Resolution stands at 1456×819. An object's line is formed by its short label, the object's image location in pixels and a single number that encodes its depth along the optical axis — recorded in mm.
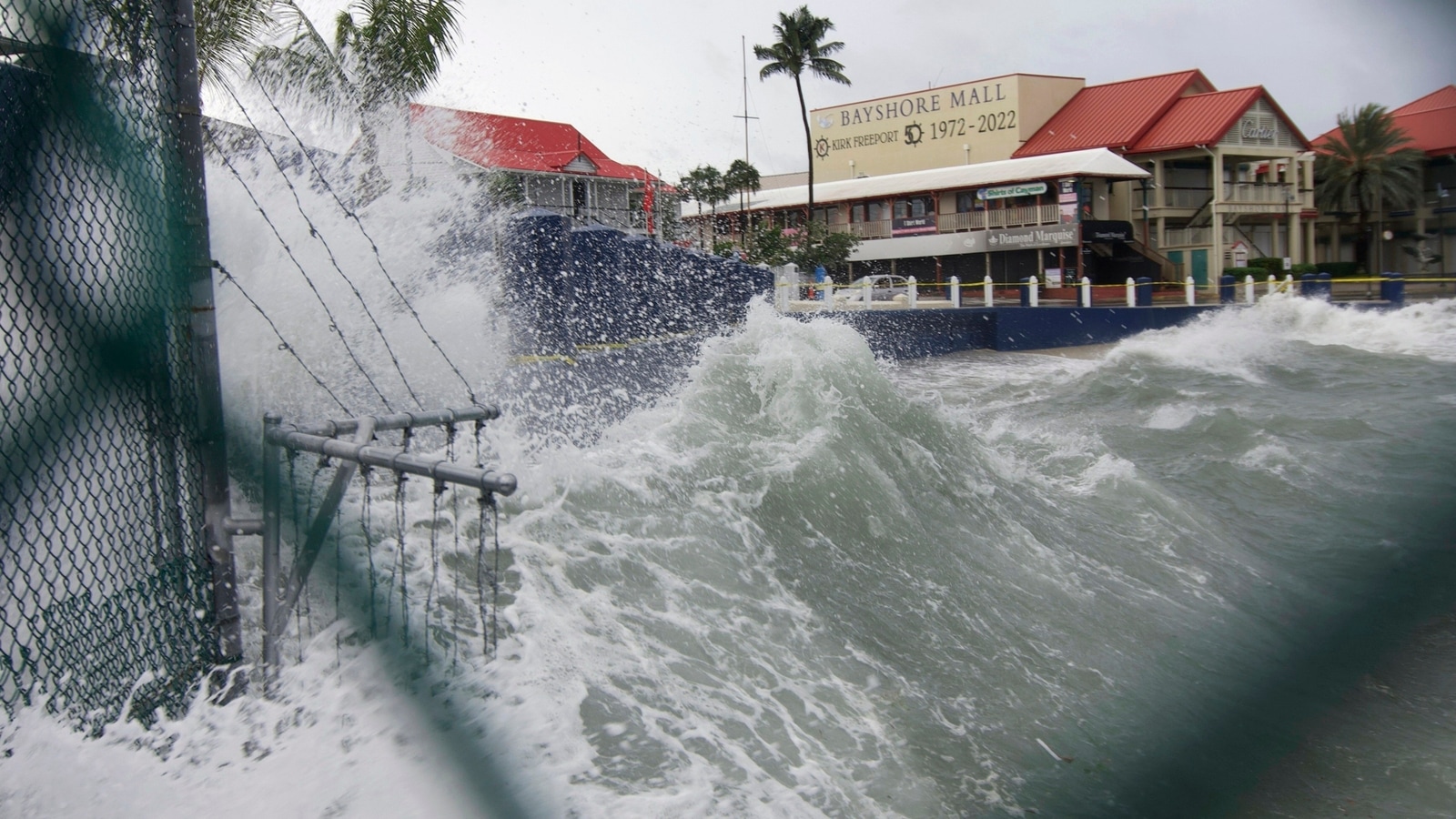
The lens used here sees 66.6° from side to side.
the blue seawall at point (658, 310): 12125
